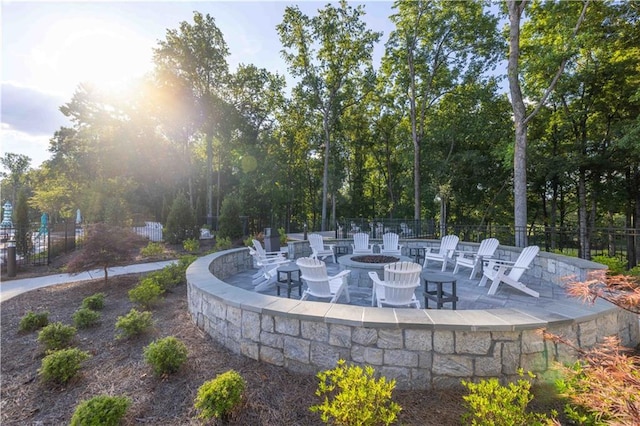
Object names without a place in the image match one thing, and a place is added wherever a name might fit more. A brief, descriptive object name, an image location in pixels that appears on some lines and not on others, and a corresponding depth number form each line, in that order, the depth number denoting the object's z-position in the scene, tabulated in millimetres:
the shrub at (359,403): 1761
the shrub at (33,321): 3758
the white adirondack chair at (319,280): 4059
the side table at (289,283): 4438
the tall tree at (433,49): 12898
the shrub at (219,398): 2045
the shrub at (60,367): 2582
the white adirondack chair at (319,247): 7777
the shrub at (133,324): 3357
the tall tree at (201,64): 15992
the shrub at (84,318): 3762
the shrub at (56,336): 3166
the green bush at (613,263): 5261
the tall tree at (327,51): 15625
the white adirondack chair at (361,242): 7980
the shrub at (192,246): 9234
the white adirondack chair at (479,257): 6050
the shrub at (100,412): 1910
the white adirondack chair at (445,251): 6893
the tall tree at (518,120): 7938
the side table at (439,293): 3764
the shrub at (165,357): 2611
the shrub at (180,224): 11898
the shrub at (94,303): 4410
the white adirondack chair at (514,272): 4656
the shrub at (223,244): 9766
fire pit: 5574
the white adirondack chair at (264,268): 5469
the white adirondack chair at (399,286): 3703
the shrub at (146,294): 4273
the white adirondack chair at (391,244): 7992
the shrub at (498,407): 1712
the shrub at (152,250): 8619
